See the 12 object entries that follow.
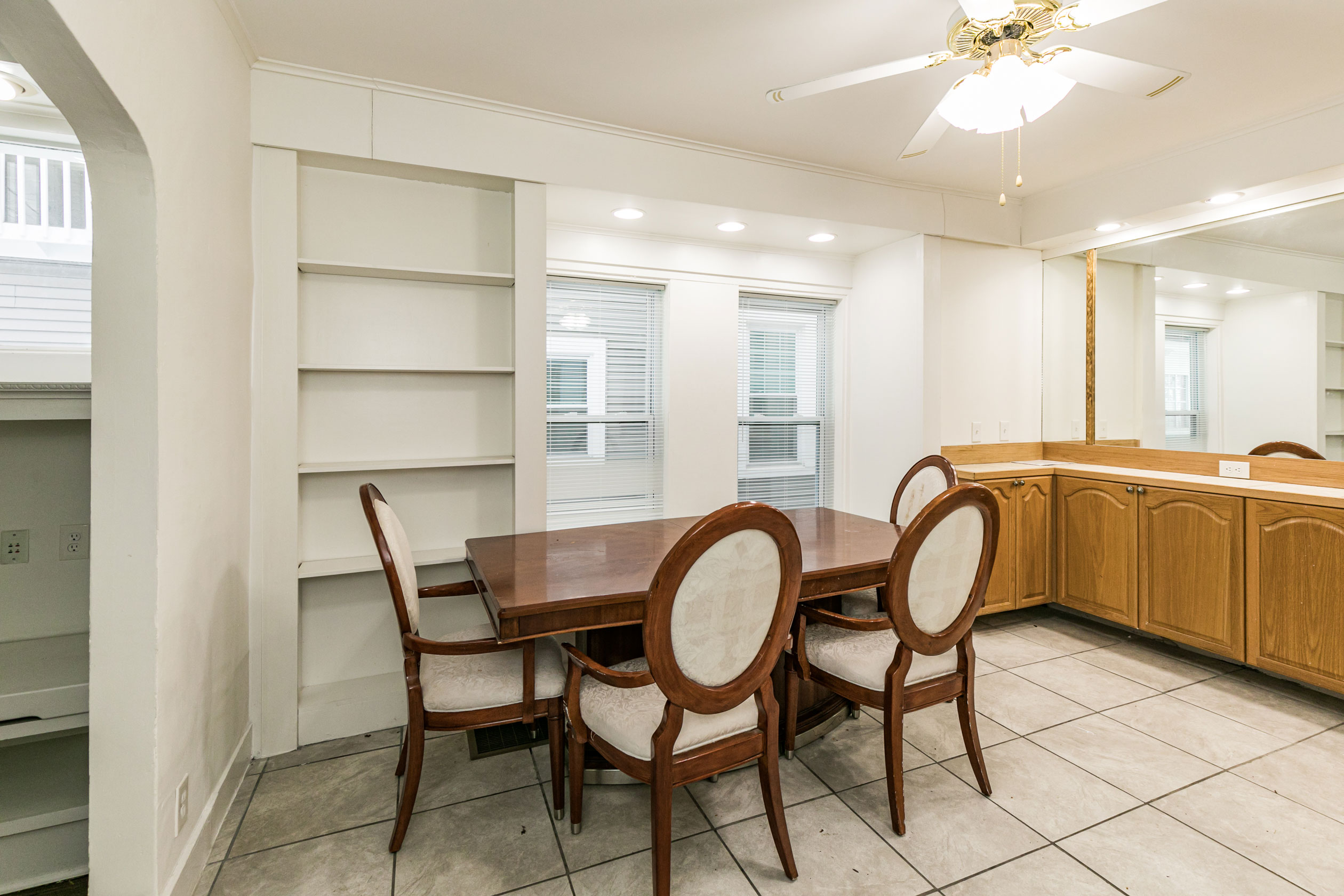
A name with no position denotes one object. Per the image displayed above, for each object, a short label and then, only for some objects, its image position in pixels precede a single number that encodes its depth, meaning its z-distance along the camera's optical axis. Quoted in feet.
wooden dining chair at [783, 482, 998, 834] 5.84
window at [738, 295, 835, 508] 12.81
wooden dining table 5.61
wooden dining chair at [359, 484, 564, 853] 5.82
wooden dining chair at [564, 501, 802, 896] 4.75
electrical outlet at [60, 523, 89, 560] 6.34
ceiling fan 5.12
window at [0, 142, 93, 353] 6.58
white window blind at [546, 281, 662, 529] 11.31
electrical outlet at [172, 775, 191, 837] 5.26
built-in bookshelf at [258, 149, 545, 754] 7.68
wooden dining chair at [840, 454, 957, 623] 8.52
